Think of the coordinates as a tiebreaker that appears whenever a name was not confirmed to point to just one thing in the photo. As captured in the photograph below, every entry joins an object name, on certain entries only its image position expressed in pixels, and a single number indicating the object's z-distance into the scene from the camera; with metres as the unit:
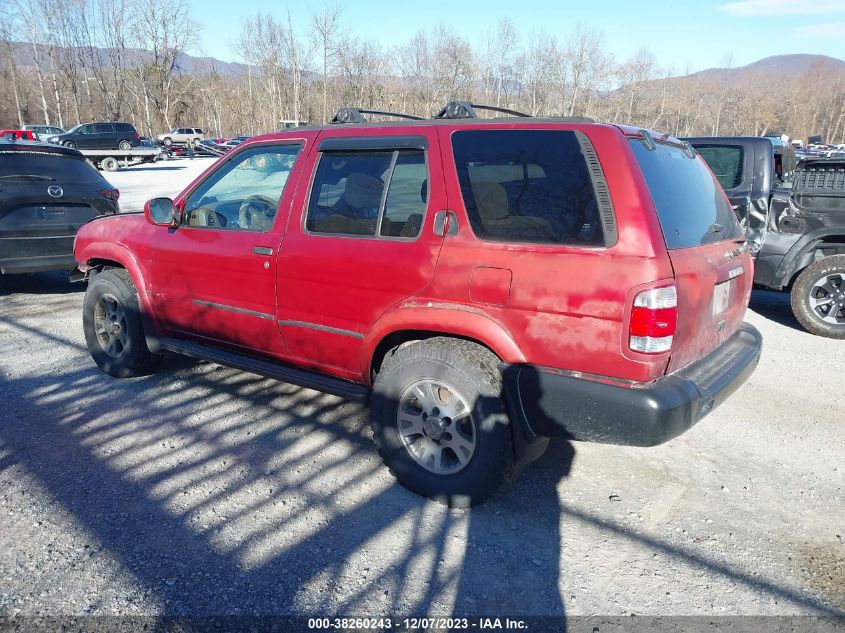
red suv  2.54
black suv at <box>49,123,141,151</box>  33.31
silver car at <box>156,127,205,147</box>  49.49
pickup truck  5.91
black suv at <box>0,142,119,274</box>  6.48
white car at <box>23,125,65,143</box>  38.06
